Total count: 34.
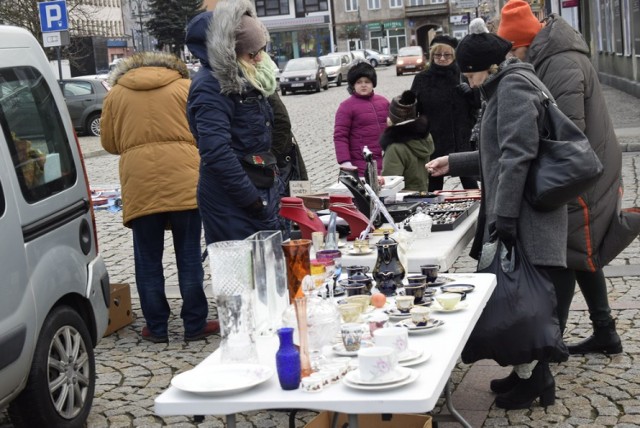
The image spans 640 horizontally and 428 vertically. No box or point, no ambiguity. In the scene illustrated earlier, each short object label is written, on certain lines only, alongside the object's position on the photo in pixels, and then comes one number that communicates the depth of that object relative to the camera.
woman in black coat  8.84
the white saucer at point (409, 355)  3.56
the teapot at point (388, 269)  4.55
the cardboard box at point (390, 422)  4.36
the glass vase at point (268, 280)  4.11
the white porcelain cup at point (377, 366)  3.36
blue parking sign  20.73
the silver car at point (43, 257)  4.84
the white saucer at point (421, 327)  3.93
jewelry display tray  5.84
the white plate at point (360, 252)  5.29
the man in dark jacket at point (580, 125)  5.59
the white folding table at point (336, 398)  3.25
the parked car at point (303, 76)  43.69
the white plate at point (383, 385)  3.31
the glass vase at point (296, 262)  4.44
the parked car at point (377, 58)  71.31
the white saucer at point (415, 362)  3.54
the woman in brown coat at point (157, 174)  6.98
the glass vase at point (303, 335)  3.49
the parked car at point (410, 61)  52.31
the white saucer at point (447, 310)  4.19
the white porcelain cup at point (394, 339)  3.61
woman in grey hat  5.66
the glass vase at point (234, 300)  3.68
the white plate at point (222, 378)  3.41
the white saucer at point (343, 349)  3.76
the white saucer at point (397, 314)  4.11
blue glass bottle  3.40
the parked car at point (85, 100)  26.88
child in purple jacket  8.95
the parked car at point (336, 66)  48.75
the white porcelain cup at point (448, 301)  4.18
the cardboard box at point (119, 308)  7.69
